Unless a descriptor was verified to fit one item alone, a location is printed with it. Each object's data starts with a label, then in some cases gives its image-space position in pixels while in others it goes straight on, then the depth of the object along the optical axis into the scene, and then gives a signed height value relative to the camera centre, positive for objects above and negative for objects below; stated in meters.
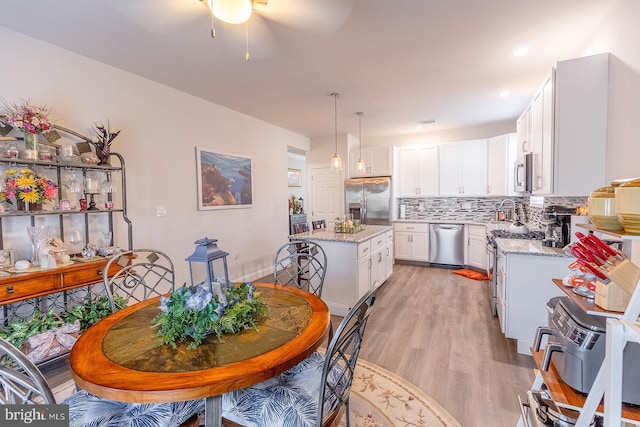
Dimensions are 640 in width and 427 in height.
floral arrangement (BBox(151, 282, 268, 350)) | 1.21 -0.49
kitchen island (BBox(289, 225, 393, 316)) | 3.20 -0.71
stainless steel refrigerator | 5.63 +0.11
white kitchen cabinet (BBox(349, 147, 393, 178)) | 5.70 +0.89
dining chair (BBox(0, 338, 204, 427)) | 0.92 -0.83
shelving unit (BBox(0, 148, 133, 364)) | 2.00 -0.30
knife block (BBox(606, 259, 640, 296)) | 1.03 -0.27
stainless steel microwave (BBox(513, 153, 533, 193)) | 2.80 +0.32
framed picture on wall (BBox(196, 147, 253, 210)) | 3.82 +0.37
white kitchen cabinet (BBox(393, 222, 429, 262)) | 5.37 -0.70
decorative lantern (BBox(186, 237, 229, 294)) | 1.27 -0.22
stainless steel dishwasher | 5.12 -0.72
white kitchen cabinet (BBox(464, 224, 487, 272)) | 4.78 -0.74
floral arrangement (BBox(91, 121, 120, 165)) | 2.60 +0.59
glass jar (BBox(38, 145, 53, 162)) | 2.23 +0.42
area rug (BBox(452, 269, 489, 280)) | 4.57 -1.17
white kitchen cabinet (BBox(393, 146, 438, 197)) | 5.54 +0.65
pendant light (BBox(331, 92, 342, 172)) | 3.68 +0.65
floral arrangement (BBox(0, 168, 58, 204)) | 2.01 +0.14
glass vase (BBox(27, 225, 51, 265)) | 2.21 -0.26
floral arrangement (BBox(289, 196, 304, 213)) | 7.37 -0.02
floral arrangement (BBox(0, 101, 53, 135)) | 2.03 +0.64
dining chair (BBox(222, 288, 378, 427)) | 1.12 -0.82
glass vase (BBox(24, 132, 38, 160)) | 2.13 +0.46
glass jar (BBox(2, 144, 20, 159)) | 2.07 +0.39
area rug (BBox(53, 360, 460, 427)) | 1.70 -1.28
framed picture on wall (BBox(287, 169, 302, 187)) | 8.24 +0.81
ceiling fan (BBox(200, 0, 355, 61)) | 1.45 +1.07
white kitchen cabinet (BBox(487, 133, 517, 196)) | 4.73 +0.67
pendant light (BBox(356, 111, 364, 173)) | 4.47 +0.63
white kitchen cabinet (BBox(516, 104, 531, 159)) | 3.03 +0.79
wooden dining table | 0.94 -0.58
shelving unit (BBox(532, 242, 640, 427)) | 0.82 -0.52
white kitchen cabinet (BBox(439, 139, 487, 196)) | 5.12 +0.66
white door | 6.12 +0.26
